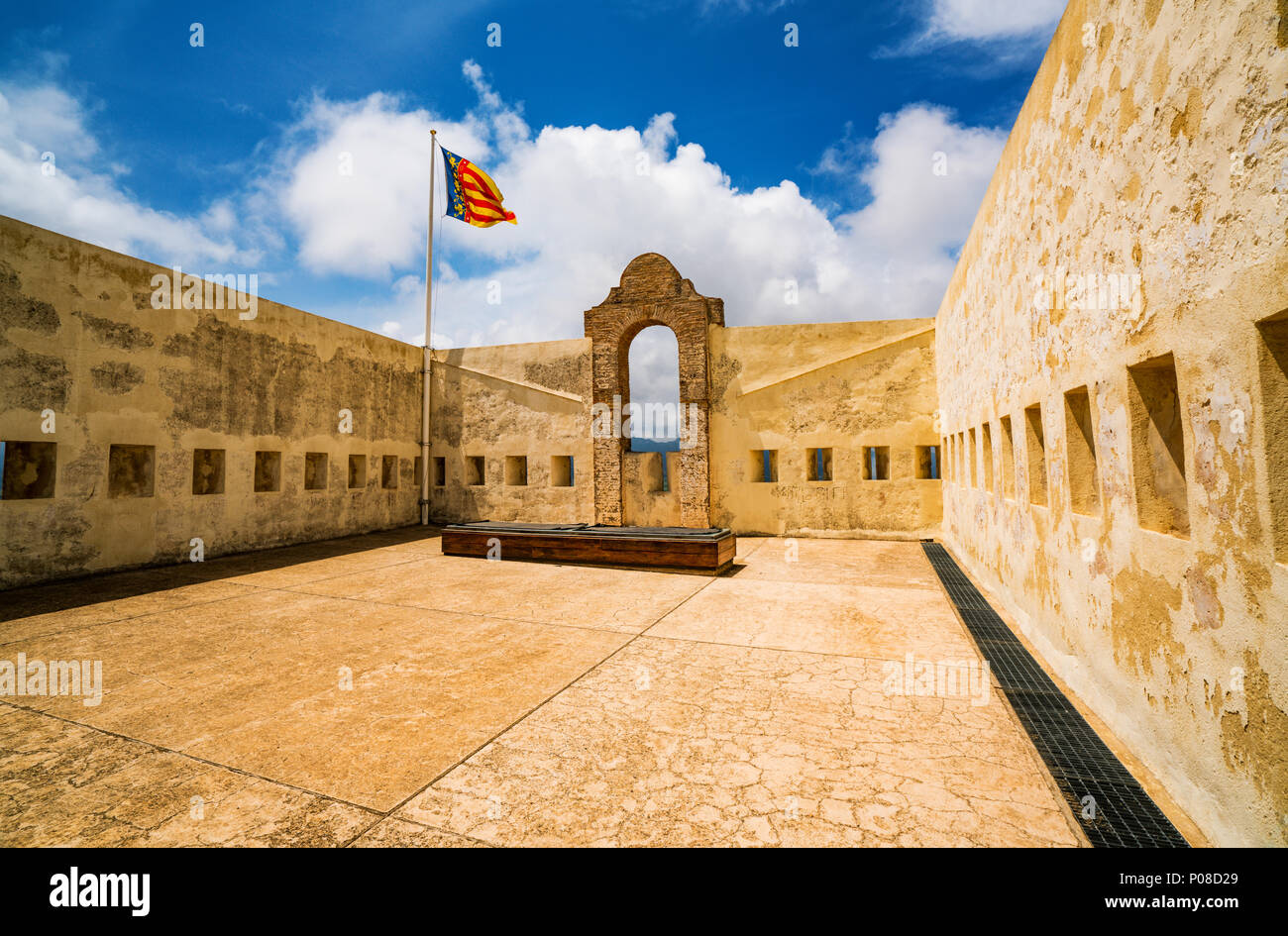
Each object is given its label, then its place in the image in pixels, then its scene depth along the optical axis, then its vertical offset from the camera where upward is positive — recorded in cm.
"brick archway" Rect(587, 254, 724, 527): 1288 +334
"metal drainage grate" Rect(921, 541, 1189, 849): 235 -147
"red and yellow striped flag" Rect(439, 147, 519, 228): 1372 +735
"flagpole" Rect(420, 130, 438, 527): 1434 +288
